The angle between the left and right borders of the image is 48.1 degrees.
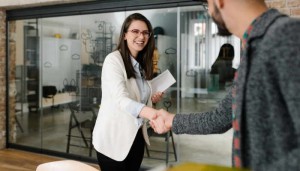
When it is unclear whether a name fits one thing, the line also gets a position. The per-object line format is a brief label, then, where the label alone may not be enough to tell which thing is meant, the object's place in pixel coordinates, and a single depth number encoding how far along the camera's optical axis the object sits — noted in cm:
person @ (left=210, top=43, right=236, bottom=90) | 373
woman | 212
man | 73
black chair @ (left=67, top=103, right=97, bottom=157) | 466
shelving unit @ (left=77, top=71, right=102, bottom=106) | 456
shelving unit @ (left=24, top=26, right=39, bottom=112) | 514
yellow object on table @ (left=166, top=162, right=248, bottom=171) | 55
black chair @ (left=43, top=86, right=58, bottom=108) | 500
